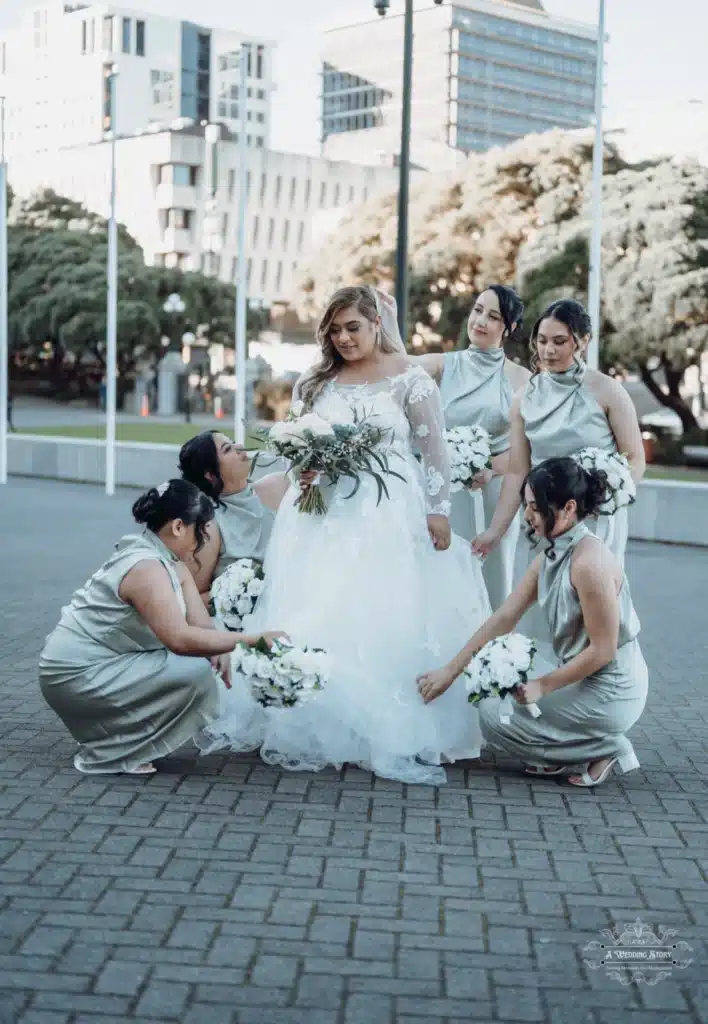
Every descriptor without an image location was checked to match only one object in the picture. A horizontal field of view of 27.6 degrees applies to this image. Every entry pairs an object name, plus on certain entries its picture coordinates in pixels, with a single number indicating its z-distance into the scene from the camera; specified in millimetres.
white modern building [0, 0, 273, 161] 138625
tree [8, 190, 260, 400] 67688
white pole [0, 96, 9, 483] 24141
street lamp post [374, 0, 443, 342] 20203
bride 6324
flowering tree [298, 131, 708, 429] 36062
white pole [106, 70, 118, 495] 22516
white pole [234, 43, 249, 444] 23141
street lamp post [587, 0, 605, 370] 18275
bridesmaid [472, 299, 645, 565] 6918
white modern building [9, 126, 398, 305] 100375
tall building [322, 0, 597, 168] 168250
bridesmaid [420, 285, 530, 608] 8039
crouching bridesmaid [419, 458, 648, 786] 6004
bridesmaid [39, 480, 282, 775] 6031
